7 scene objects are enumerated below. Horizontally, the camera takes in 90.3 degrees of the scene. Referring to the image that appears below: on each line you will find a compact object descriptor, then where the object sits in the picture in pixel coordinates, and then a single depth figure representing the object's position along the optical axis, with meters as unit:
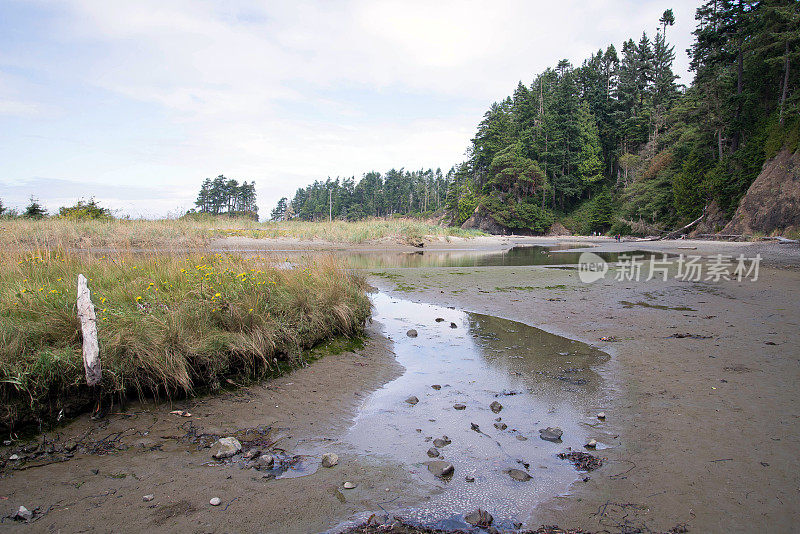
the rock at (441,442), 3.53
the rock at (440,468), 3.06
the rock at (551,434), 3.65
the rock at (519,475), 3.01
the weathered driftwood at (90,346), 3.56
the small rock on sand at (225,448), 3.25
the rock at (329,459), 3.19
